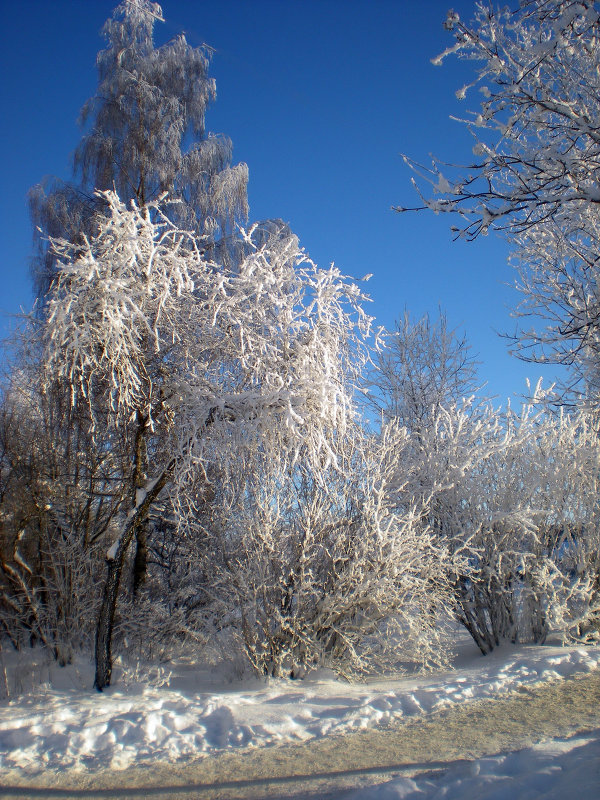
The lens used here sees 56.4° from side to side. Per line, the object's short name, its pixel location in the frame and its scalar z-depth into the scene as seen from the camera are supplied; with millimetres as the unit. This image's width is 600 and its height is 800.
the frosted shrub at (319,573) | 6395
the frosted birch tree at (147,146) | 11672
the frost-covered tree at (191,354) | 5586
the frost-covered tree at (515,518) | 7641
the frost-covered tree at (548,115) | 3512
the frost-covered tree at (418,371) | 16891
